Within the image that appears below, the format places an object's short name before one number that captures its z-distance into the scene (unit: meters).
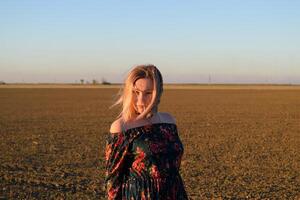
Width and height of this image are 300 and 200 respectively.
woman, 2.27
